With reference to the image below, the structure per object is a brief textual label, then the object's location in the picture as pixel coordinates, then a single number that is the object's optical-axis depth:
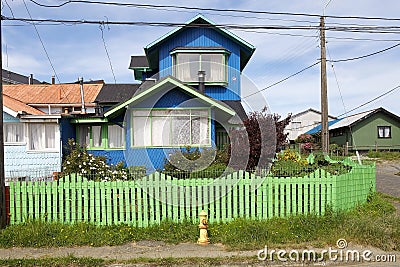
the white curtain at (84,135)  17.05
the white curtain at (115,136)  16.59
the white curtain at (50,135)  15.94
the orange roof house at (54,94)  23.22
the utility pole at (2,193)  8.23
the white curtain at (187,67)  19.09
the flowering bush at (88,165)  14.18
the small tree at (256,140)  13.48
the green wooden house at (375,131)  39.53
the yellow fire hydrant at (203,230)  7.72
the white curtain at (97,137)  16.83
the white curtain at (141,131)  15.46
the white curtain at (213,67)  19.20
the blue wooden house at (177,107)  15.34
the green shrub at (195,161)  12.70
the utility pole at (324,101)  19.77
